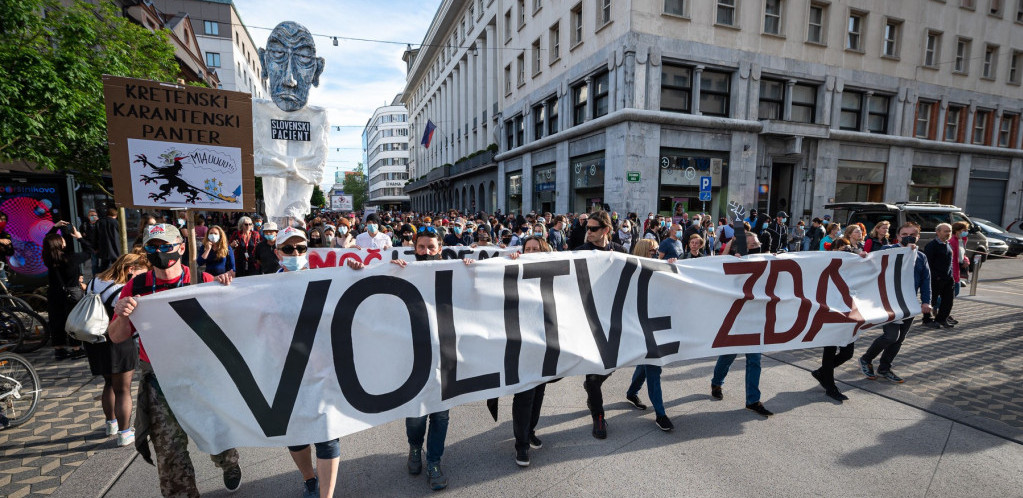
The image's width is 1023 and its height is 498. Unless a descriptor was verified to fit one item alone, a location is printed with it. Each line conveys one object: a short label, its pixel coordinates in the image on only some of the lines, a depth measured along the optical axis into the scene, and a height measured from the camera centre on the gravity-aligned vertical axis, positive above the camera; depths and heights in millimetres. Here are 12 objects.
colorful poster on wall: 9000 -474
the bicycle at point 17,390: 4008 -1768
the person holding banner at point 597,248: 3961 -408
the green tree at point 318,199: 65562 +659
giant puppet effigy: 6312 +1084
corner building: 17219 +4805
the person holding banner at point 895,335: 5094 -1467
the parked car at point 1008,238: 16375 -1069
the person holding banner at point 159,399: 2685 -1225
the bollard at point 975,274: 9727 -1452
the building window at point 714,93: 18125 +4718
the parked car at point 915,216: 13547 -231
